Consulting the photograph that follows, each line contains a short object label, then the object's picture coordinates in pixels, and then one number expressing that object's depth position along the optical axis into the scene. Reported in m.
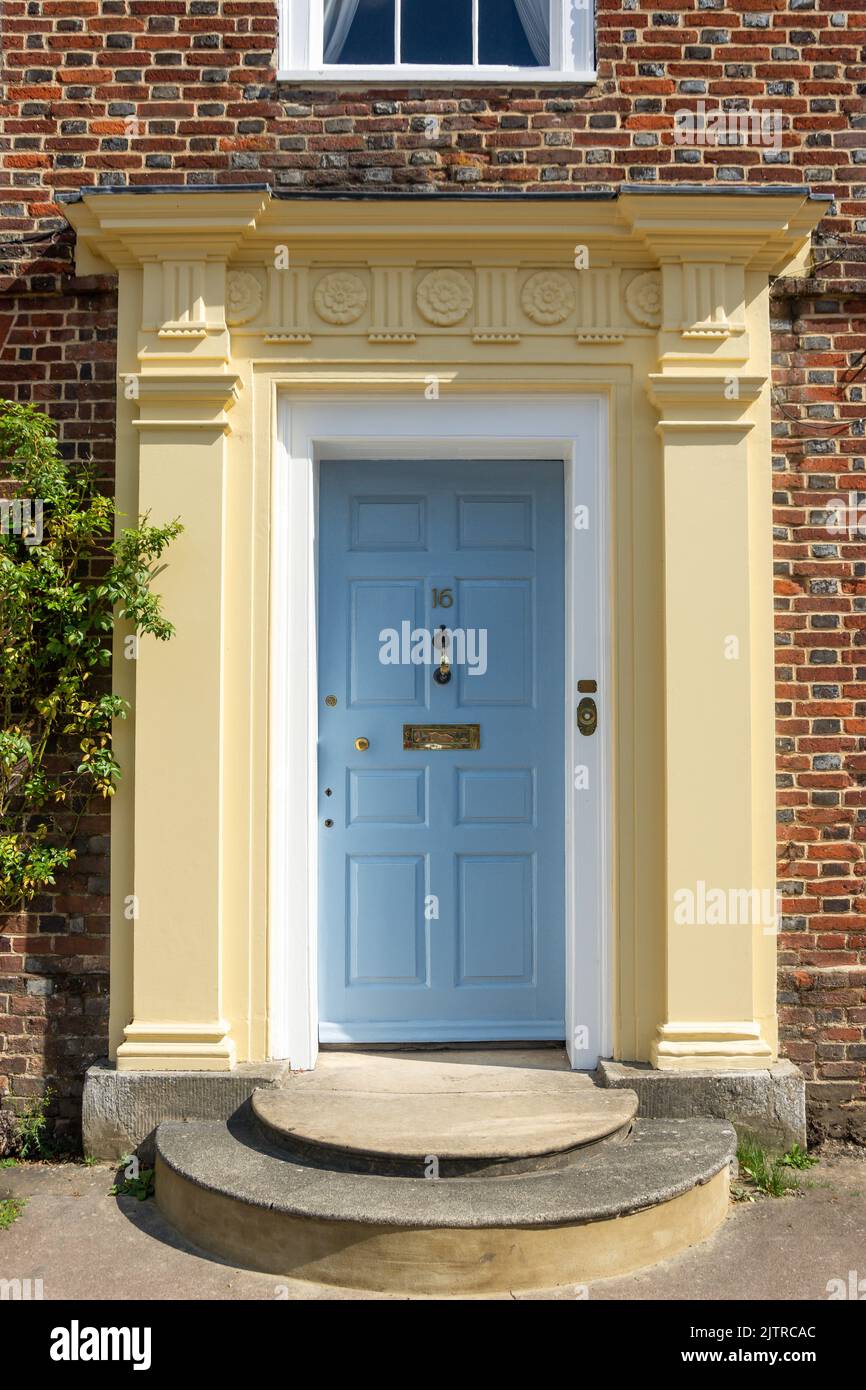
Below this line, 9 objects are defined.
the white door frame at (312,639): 4.52
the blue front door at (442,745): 4.82
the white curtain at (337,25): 4.75
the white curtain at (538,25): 4.71
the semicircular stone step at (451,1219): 3.40
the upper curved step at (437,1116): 3.72
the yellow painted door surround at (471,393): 4.35
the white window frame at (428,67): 4.58
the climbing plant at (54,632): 4.30
